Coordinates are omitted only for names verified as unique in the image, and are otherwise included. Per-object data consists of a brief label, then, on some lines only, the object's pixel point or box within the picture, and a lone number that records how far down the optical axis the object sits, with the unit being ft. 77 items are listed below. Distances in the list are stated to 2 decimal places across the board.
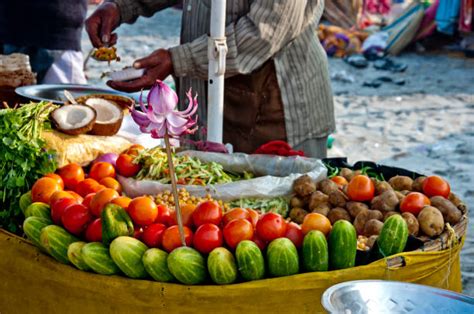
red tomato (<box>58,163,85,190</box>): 10.87
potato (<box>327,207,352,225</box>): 10.25
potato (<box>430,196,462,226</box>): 10.02
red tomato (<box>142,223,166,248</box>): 8.99
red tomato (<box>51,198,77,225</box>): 9.62
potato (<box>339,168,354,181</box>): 11.53
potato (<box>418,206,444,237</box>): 9.66
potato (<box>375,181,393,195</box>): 10.59
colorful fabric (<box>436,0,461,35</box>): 39.81
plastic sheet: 10.71
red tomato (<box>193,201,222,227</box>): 9.15
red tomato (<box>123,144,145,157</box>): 11.77
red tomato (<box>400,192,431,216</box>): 10.03
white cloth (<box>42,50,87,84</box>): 17.97
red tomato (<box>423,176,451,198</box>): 10.60
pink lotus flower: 7.86
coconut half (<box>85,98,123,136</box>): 12.08
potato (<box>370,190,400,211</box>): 10.21
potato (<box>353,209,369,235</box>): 9.96
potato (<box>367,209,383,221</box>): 9.96
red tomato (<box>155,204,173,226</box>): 9.41
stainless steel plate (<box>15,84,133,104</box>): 13.42
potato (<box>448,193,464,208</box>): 10.60
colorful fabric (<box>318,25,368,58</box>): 41.93
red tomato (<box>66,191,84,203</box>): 10.11
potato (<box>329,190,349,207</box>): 10.48
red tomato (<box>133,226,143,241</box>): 9.21
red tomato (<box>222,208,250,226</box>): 9.15
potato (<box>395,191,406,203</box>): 10.39
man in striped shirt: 12.87
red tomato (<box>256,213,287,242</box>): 8.80
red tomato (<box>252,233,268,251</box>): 8.84
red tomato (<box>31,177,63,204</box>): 10.24
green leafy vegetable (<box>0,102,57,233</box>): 10.75
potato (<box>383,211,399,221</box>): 10.07
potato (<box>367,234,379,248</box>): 9.35
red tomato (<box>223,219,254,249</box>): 8.69
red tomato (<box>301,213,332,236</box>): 9.00
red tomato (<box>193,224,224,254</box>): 8.69
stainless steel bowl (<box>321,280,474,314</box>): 6.42
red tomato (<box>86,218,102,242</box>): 9.23
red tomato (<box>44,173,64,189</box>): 10.62
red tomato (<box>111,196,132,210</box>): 9.41
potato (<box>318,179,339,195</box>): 10.69
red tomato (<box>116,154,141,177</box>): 11.35
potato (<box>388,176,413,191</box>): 11.01
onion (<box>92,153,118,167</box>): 11.58
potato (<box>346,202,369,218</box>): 10.23
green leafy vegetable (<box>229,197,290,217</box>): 10.65
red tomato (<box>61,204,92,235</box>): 9.34
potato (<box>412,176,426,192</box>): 10.91
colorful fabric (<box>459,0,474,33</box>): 39.55
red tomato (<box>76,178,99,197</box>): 10.57
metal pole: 11.87
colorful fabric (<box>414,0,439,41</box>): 41.65
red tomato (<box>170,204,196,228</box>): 9.36
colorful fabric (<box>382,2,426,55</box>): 41.45
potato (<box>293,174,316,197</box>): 10.63
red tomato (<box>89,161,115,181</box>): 11.13
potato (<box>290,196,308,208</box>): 10.73
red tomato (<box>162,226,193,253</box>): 8.78
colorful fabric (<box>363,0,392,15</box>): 48.21
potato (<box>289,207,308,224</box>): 10.43
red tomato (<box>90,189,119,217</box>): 9.51
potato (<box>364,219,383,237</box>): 9.68
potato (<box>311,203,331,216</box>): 10.30
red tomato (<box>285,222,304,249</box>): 8.95
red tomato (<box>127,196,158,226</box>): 9.23
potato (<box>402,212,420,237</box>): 9.66
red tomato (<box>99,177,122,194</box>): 10.86
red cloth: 12.13
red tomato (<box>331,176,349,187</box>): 11.14
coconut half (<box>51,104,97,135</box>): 11.64
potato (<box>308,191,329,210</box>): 10.48
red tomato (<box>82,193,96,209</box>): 9.79
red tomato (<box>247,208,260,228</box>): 9.20
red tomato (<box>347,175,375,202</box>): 10.42
